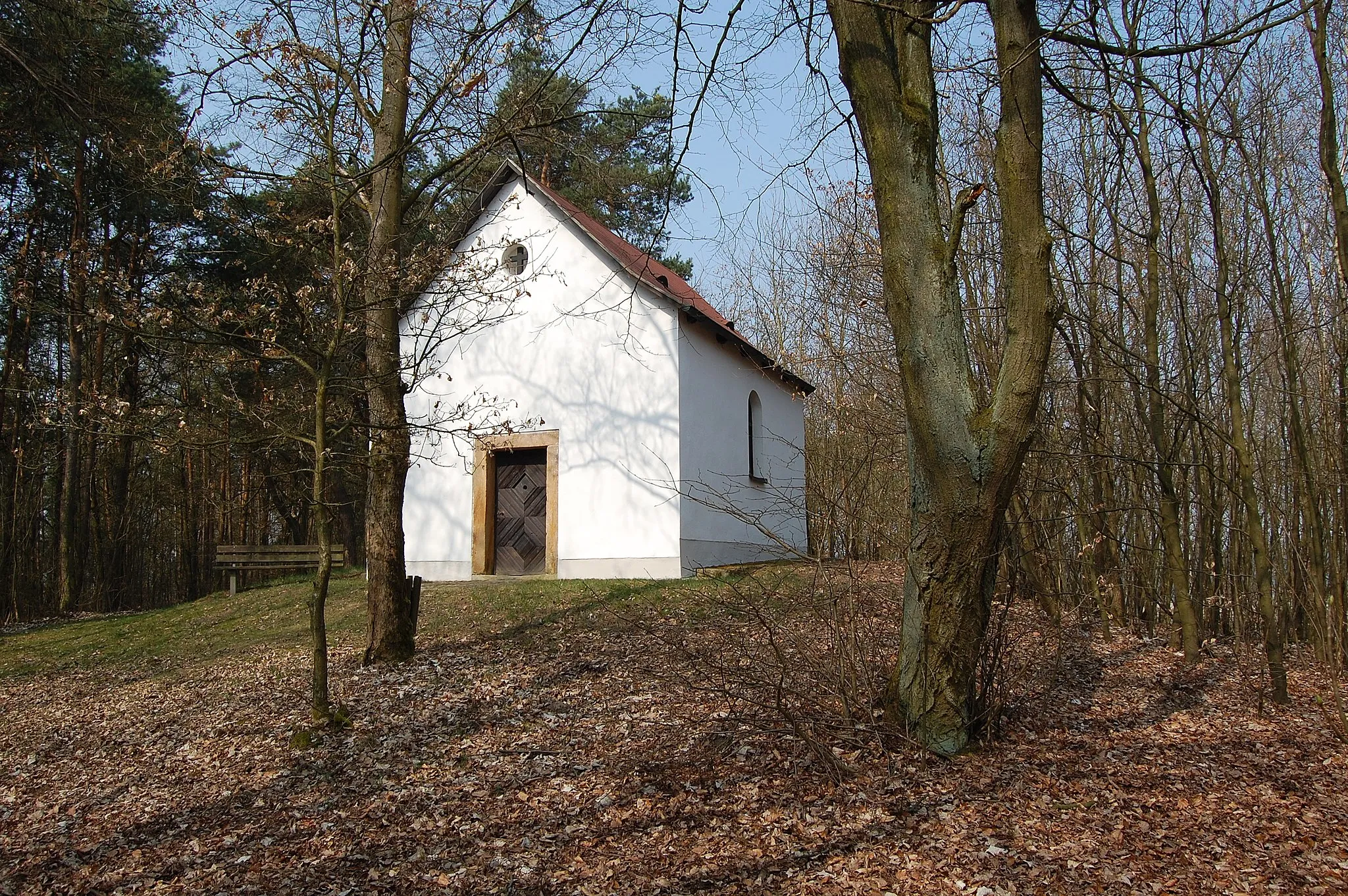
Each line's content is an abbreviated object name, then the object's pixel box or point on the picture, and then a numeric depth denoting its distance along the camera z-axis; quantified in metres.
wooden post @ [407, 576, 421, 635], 8.46
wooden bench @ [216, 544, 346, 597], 15.59
